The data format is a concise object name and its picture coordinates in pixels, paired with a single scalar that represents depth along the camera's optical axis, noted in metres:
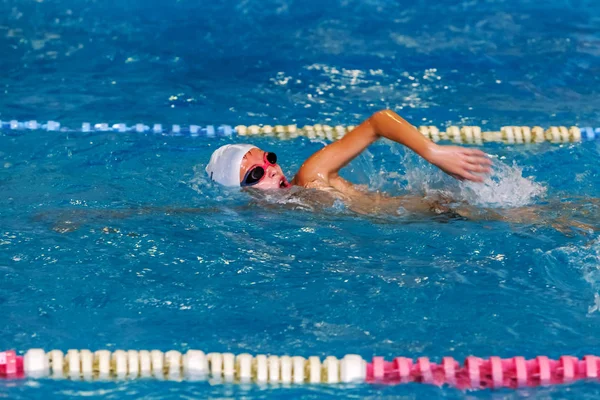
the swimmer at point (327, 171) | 8.94
